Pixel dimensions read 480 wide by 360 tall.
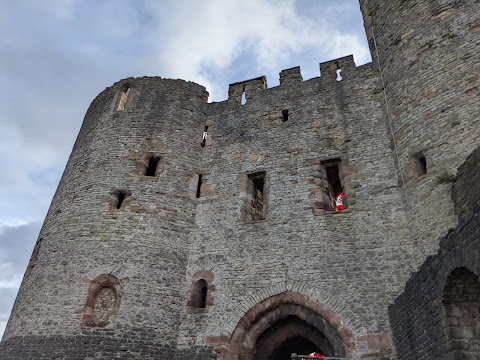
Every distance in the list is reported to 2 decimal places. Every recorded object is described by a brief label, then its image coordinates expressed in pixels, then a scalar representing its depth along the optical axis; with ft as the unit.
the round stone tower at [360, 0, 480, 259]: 25.48
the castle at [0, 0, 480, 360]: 26.22
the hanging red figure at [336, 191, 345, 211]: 41.51
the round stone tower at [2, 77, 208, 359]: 29.23
